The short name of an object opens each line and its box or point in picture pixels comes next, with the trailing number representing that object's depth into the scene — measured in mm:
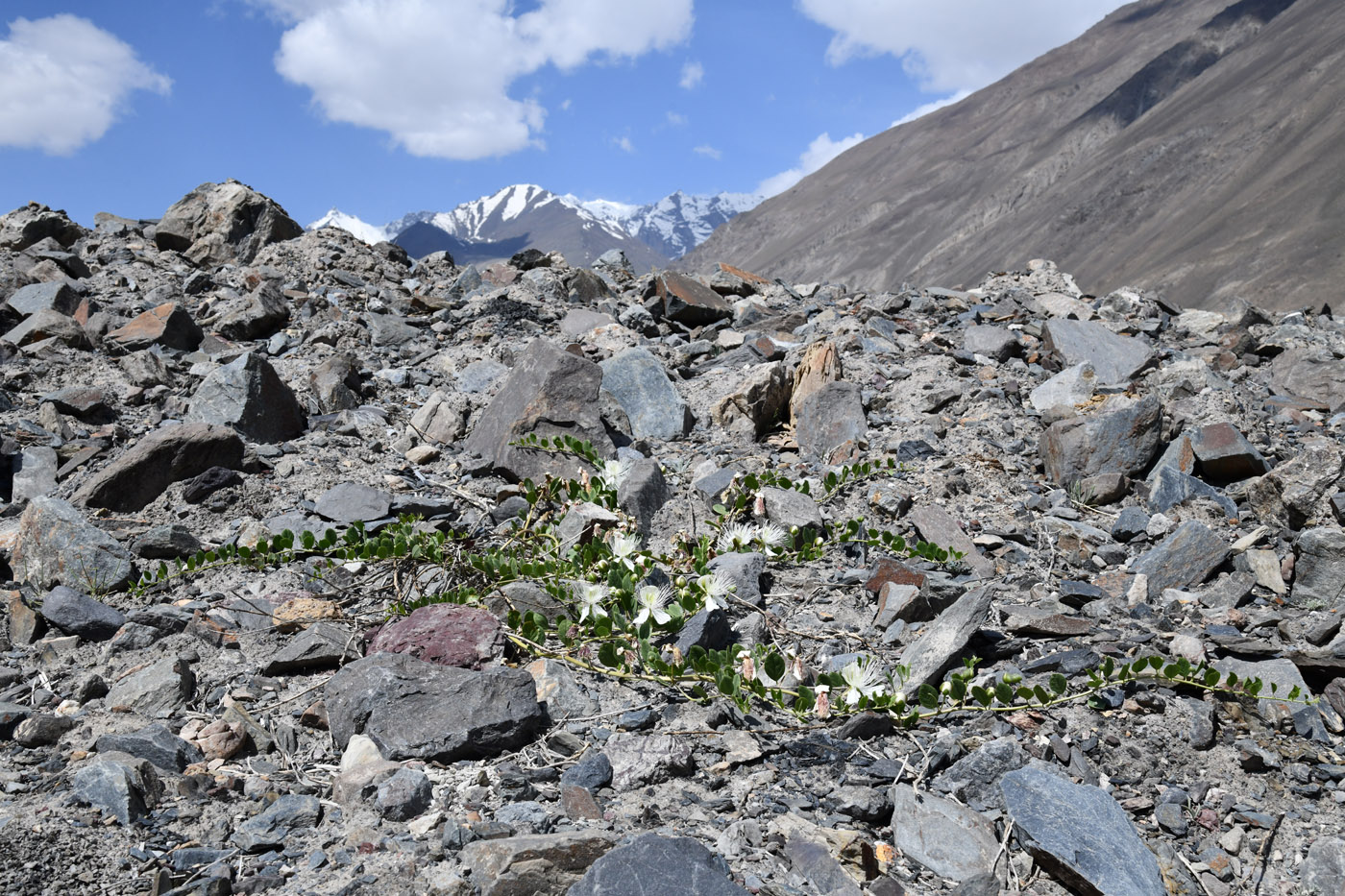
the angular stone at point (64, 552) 3230
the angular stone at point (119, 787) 1829
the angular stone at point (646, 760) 2086
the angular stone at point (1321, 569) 2988
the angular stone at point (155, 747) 2076
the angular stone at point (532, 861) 1601
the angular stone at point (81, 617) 2836
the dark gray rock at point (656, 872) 1549
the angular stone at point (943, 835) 1860
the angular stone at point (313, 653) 2598
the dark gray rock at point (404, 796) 1913
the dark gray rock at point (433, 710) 2164
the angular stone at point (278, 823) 1809
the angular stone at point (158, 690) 2363
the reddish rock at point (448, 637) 2572
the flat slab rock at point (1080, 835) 1830
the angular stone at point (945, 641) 2553
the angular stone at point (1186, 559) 3240
